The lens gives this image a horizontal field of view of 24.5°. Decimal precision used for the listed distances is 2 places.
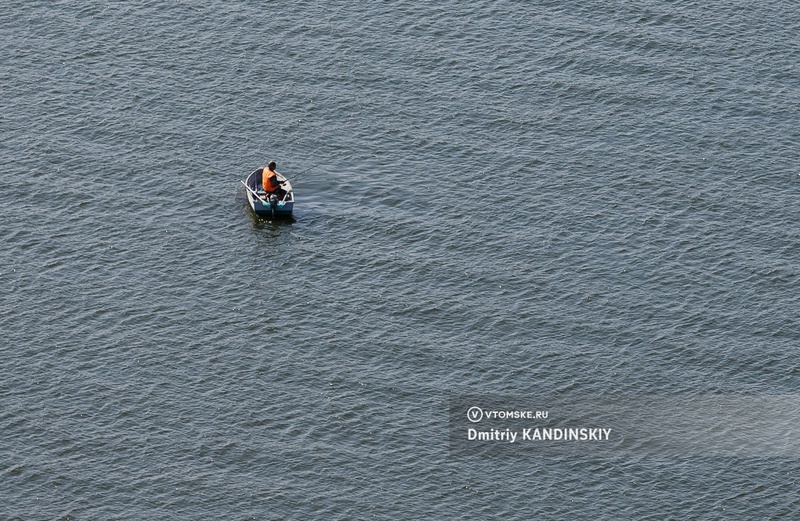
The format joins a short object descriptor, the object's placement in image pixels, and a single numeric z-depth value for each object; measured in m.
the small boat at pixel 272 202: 133.00
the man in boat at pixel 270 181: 134.25
